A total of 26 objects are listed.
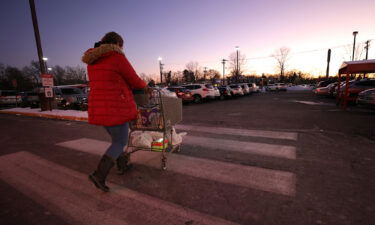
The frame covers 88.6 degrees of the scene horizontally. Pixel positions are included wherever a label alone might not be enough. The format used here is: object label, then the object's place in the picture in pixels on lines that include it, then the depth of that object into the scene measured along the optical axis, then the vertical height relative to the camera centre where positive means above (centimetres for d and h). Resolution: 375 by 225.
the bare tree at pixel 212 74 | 9177 +593
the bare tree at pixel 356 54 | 3883 +560
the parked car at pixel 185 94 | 1602 -59
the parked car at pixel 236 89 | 2290 -43
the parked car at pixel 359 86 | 1280 -25
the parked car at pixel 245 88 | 2655 -37
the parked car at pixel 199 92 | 1664 -46
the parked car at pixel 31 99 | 1827 -72
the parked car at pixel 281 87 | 3920 -54
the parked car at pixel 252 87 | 3211 -31
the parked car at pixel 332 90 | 1724 -64
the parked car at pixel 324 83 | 2342 -4
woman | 229 -3
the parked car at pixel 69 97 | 1492 -52
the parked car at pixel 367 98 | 849 -74
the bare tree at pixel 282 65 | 6311 +640
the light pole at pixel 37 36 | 1155 +333
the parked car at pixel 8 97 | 2080 -58
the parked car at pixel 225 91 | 2122 -58
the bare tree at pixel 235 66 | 5427 +552
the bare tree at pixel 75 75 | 7469 +614
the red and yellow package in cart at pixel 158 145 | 330 -99
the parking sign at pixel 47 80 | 1118 +64
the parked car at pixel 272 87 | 4000 -60
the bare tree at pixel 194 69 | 8106 +750
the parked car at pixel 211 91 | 1705 -44
